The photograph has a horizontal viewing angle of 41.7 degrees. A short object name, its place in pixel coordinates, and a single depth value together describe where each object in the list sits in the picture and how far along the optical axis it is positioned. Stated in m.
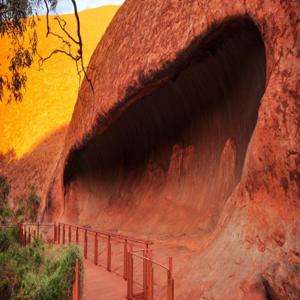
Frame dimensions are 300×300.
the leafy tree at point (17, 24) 6.82
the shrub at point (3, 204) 16.73
